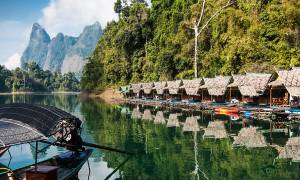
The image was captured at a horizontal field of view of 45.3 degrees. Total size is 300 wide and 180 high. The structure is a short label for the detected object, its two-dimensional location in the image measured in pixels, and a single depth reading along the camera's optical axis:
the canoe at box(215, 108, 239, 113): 35.64
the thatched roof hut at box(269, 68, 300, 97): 31.27
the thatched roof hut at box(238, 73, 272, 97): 35.56
